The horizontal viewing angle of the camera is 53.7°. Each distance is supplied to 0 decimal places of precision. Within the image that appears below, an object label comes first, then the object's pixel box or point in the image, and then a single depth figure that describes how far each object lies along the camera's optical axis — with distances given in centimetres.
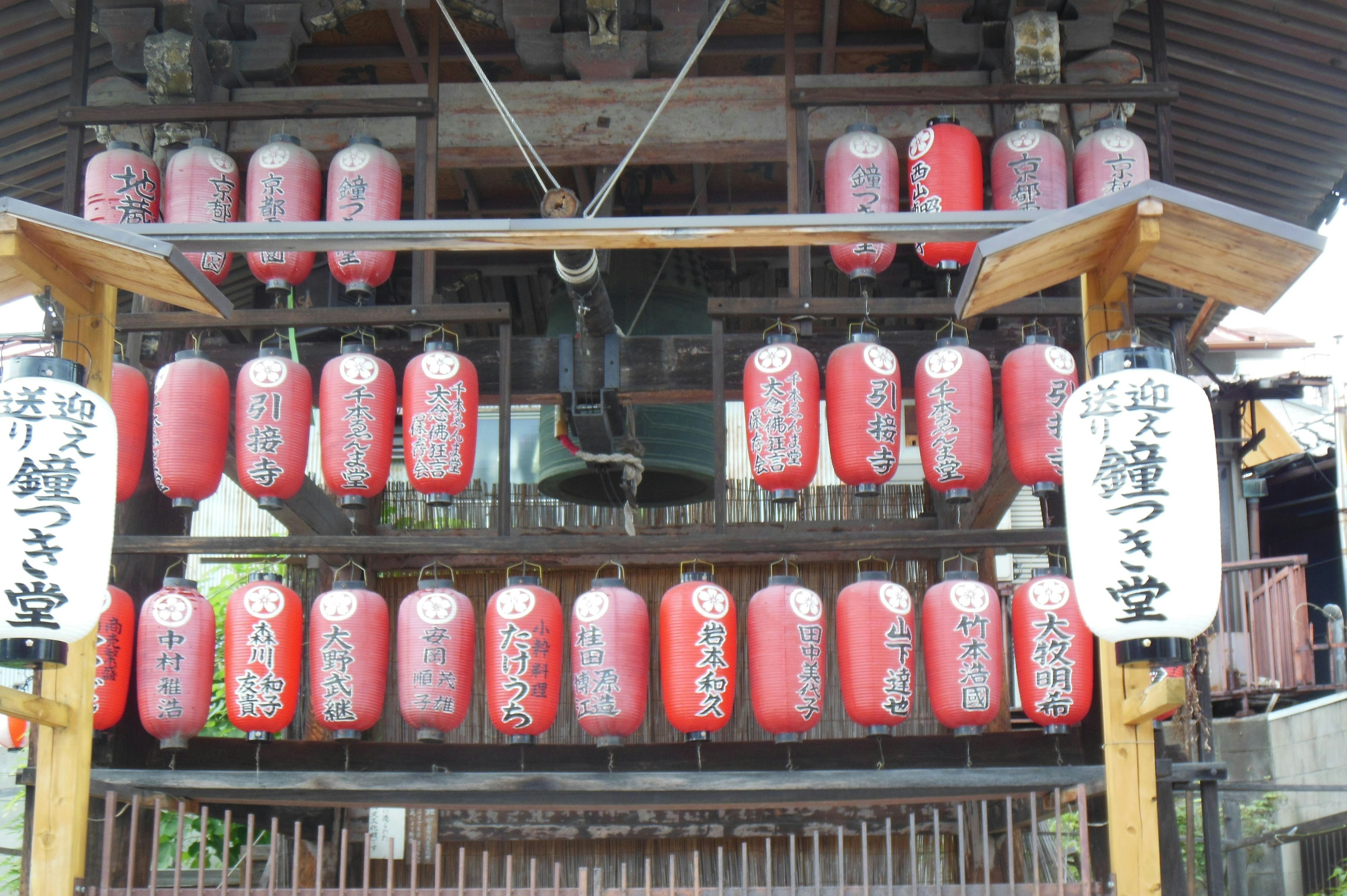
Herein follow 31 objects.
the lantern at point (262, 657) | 797
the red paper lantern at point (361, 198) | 875
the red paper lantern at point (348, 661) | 796
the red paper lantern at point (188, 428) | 807
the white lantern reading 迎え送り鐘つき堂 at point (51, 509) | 572
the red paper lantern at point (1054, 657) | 782
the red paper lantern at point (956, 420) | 798
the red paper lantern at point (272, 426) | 812
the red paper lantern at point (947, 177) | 852
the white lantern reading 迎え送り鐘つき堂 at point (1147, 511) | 549
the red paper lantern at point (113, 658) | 791
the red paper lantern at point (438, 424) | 816
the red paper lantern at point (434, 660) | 791
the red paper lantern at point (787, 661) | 784
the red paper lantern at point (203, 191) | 875
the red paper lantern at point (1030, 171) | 860
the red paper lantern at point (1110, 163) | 868
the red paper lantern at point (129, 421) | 822
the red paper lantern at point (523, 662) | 794
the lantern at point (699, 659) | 787
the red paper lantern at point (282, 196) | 877
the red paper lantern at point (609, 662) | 786
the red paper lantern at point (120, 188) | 874
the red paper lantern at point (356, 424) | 818
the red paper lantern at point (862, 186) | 857
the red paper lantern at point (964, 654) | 783
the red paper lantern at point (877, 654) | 786
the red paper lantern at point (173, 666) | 789
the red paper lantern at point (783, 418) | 805
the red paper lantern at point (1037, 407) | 796
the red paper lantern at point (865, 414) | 806
